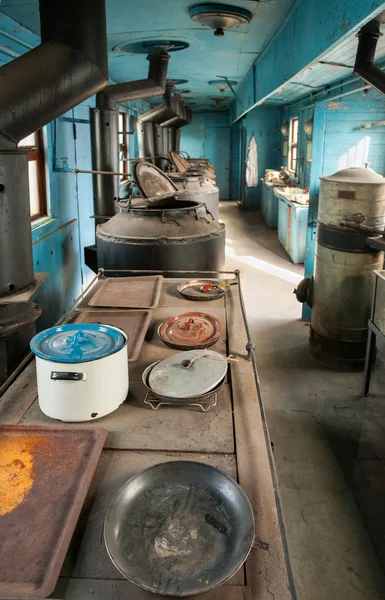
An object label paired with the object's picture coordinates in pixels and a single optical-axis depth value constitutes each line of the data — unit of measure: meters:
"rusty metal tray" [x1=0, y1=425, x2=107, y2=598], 1.24
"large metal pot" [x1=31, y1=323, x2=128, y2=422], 1.75
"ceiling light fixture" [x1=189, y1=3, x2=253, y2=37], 4.14
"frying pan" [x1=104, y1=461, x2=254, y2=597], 1.26
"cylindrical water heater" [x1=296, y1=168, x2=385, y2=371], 4.55
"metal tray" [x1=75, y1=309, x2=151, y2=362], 2.61
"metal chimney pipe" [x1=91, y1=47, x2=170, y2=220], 5.72
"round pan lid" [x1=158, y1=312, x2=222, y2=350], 2.55
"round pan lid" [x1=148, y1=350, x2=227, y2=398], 2.07
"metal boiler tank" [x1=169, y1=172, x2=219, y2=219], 7.46
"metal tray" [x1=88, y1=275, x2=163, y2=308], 3.08
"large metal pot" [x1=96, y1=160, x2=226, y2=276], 4.18
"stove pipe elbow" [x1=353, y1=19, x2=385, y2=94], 3.90
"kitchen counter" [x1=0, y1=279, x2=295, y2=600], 1.26
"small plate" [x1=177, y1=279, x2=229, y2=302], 3.29
